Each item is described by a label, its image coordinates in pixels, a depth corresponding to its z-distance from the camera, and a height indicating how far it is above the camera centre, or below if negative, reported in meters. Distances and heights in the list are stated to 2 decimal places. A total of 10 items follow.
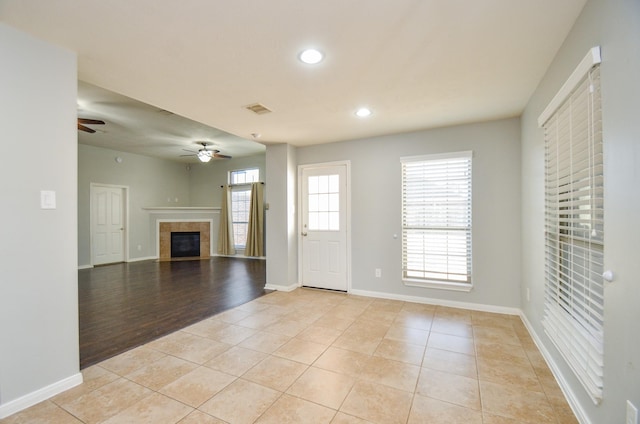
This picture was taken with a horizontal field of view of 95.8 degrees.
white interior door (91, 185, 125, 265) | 6.73 -0.25
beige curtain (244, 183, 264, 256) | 7.75 -0.29
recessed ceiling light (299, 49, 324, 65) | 1.99 +1.10
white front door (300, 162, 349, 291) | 4.41 -0.21
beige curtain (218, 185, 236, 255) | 8.14 -0.39
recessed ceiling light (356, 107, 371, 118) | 3.06 +1.09
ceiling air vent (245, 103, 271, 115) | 2.94 +1.09
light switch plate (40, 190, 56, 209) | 1.87 +0.10
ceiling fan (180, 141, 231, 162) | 6.22 +1.31
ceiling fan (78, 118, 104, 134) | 3.98 +1.28
